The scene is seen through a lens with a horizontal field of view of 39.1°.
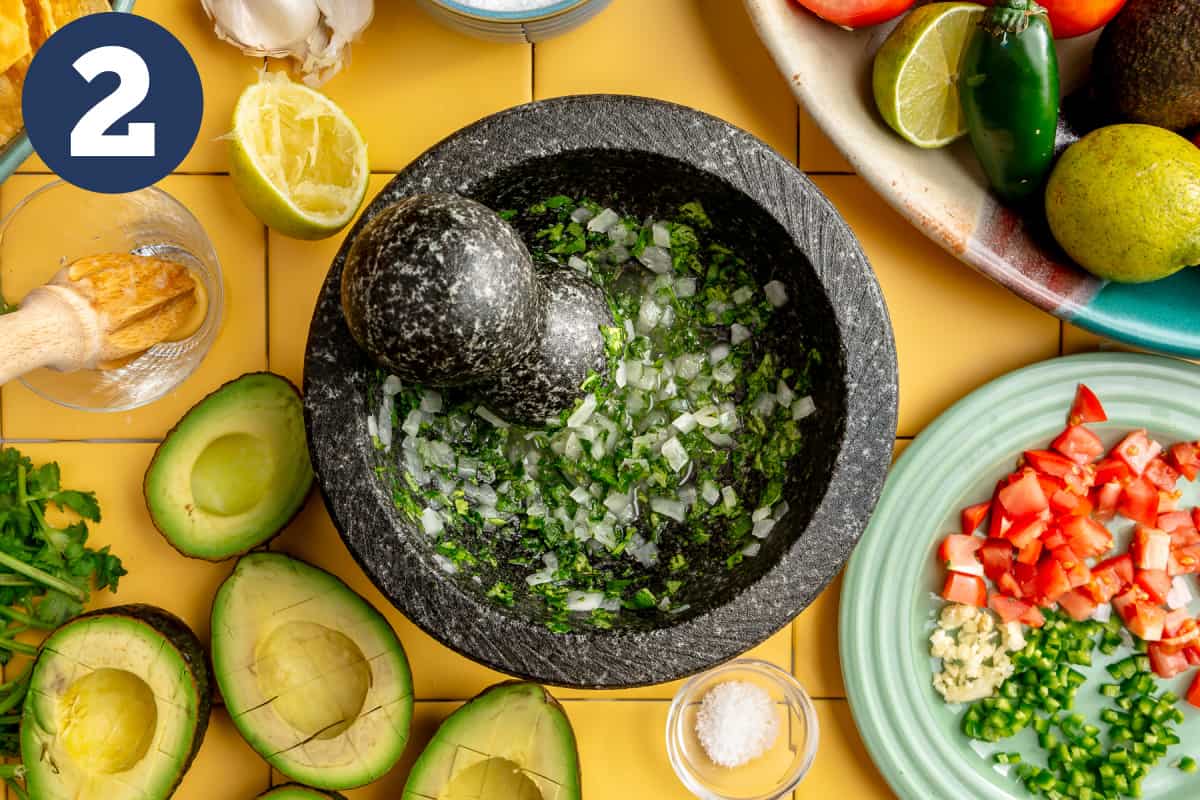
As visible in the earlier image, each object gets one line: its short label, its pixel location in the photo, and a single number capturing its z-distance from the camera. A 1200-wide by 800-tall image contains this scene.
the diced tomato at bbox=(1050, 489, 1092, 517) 0.65
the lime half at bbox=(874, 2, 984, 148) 0.61
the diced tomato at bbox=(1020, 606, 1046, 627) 0.66
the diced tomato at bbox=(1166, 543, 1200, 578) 0.65
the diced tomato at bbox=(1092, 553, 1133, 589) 0.66
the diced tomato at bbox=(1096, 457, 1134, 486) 0.65
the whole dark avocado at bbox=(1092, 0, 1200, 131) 0.60
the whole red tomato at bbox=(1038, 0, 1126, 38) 0.61
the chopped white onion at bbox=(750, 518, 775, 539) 0.58
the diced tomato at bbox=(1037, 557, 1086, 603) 0.65
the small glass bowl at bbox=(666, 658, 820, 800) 0.65
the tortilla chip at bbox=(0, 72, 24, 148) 0.61
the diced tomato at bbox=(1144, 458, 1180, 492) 0.65
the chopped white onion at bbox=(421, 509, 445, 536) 0.58
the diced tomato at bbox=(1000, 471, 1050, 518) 0.65
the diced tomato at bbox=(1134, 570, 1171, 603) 0.65
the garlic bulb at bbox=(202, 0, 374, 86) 0.63
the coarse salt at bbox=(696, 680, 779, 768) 0.65
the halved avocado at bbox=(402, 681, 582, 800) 0.62
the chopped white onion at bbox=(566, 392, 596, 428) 0.58
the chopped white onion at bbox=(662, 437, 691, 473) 0.60
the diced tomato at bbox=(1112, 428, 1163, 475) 0.65
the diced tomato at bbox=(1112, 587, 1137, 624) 0.66
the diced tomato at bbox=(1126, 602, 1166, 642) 0.65
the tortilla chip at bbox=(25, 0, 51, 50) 0.60
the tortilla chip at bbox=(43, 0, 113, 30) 0.60
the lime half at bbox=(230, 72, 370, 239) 0.61
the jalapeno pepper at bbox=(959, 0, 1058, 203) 0.59
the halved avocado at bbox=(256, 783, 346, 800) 0.63
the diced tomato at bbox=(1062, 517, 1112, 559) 0.65
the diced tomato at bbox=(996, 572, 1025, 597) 0.66
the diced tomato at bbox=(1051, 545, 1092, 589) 0.65
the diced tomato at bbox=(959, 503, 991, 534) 0.66
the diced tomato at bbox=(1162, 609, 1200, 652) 0.66
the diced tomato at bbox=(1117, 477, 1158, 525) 0.65
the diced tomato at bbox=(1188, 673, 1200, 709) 0.66
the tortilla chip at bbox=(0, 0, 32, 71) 0.59
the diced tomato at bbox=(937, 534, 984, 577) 0.66
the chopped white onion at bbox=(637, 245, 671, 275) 0.60
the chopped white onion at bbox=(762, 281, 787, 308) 0.58
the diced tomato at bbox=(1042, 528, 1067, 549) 0.65
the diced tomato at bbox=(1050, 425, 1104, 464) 0.65
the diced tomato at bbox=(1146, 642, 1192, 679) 0.66
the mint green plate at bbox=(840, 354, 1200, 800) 0.65
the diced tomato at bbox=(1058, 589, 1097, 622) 0.66
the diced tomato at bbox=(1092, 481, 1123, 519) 0.65
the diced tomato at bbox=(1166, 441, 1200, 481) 0.65
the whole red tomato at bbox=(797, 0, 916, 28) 0.61
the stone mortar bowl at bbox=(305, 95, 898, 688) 0.56
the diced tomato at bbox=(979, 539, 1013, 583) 0.66
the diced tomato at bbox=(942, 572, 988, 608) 0.65
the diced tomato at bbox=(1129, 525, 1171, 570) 0.65
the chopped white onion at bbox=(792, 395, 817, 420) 0.58
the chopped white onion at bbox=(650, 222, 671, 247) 0.59
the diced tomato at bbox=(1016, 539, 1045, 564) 0.65
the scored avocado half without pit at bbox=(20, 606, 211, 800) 0.62
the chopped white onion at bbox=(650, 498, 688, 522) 0.60
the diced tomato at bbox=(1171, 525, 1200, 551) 0.66
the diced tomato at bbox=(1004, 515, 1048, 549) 0.65
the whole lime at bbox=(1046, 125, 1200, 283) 0.59
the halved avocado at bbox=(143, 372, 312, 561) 0.63
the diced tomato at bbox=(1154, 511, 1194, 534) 0.66
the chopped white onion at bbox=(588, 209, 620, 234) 0.59
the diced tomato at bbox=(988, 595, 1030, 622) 0.66
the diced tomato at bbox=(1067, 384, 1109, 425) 0.65
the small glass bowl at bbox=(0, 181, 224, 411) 0.65
